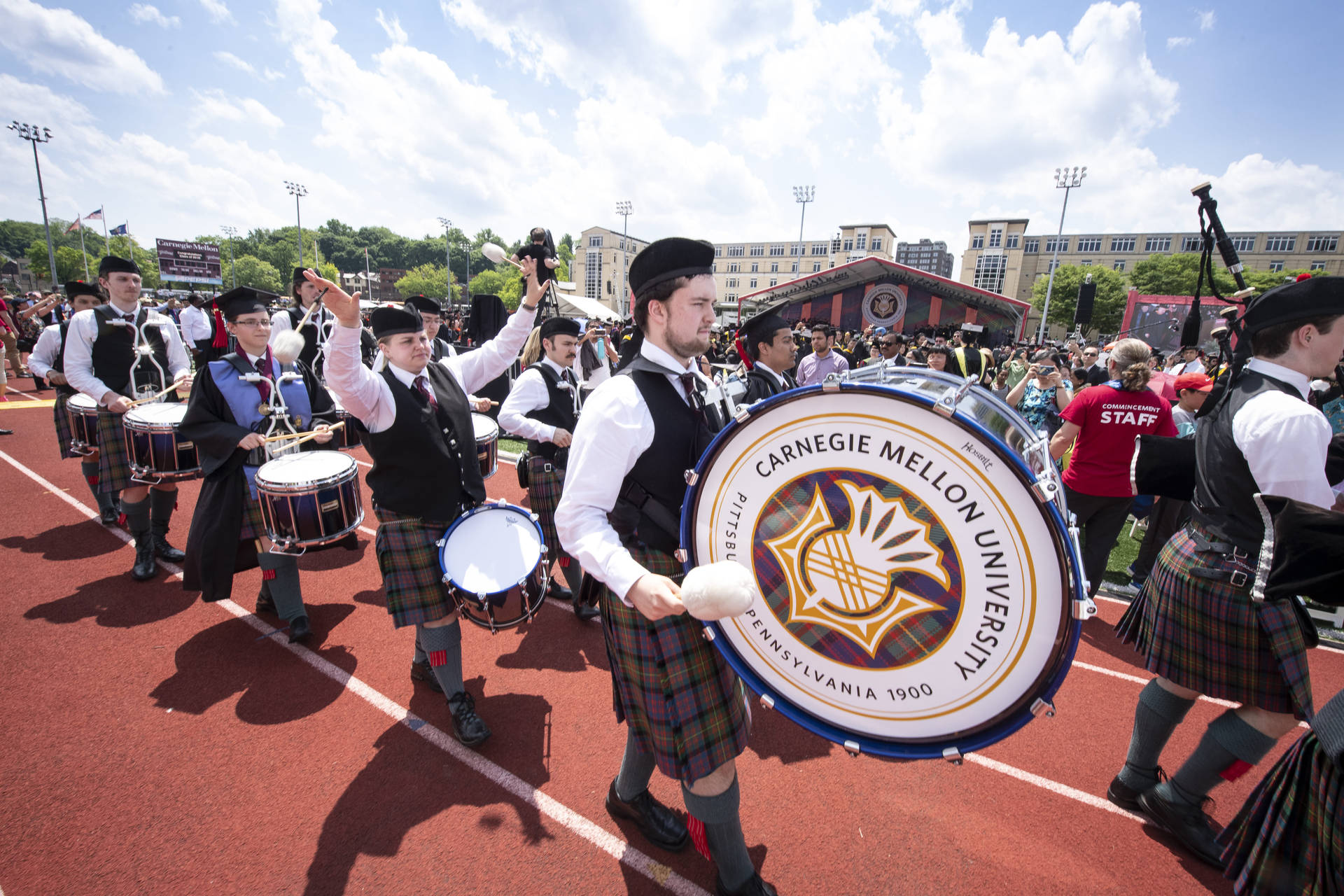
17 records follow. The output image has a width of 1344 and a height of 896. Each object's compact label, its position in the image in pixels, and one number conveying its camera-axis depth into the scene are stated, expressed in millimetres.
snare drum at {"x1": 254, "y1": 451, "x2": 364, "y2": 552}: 2885
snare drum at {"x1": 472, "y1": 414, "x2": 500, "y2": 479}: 3971
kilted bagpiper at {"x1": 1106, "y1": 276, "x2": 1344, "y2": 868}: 1910
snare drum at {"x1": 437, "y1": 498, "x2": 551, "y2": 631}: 2537
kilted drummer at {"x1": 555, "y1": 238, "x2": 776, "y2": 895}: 1699
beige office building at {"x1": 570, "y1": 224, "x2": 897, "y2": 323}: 68938
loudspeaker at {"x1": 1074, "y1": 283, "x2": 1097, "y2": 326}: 14281
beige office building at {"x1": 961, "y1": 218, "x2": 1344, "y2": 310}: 55906
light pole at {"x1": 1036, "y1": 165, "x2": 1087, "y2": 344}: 38719
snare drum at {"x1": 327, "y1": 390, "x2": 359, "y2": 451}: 4434
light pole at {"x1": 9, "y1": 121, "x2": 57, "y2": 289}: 29594
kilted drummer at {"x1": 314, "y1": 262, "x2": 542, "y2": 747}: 2717
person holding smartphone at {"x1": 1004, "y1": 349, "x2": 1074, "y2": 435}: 5824
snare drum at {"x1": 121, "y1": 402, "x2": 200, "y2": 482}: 3711
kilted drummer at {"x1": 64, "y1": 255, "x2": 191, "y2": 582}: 4418
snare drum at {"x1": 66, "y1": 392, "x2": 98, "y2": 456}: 4617
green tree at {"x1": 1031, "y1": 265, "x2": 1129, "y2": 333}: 48062
